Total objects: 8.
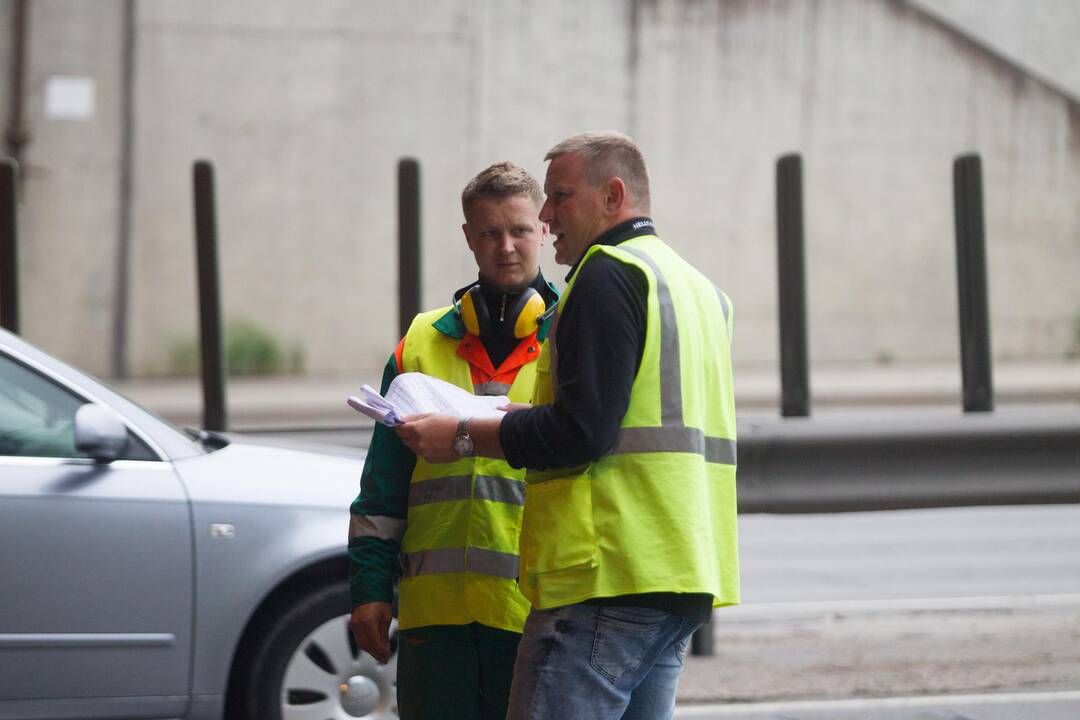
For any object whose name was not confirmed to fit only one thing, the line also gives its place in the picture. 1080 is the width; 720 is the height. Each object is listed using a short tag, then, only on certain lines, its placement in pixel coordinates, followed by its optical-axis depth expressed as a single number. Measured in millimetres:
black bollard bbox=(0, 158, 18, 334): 14734
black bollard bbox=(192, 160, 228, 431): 14078
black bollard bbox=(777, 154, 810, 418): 13602
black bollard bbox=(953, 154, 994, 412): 14031
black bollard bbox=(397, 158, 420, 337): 13586
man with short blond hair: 6191
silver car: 8828
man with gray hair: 5000
